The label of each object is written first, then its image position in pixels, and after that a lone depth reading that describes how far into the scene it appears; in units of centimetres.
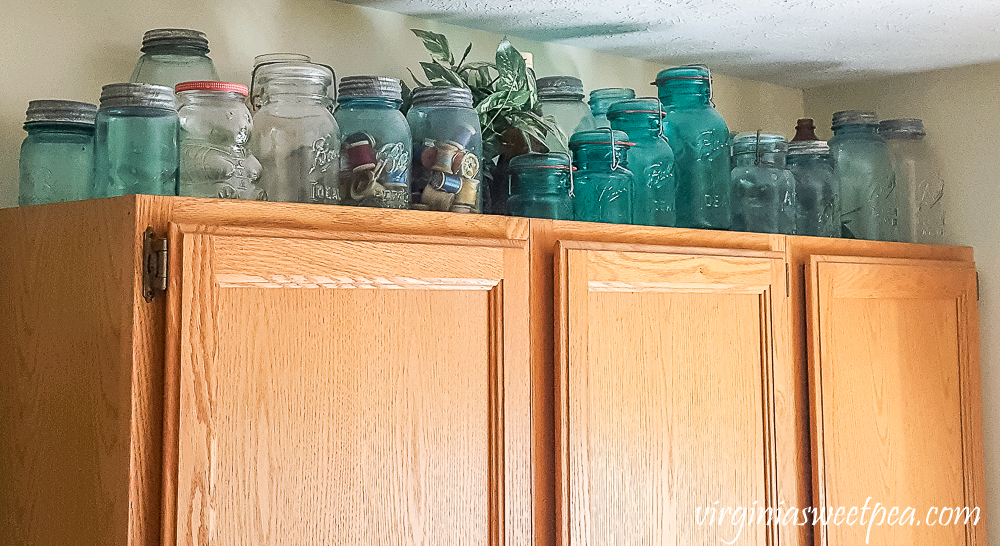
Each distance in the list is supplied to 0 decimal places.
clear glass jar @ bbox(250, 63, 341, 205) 111
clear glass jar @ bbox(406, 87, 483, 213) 121
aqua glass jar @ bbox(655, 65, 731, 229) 155
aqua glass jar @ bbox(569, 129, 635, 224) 140
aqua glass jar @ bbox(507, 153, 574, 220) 130
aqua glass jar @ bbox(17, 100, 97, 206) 113
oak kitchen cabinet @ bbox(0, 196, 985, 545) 92
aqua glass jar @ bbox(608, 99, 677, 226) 148
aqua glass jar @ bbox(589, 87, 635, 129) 161
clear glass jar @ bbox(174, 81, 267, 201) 106
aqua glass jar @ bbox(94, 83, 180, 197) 105
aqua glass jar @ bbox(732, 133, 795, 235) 163
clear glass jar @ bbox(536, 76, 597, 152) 153
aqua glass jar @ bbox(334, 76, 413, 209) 114
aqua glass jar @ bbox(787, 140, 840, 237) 173
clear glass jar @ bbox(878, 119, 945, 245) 193
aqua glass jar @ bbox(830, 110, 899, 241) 185
